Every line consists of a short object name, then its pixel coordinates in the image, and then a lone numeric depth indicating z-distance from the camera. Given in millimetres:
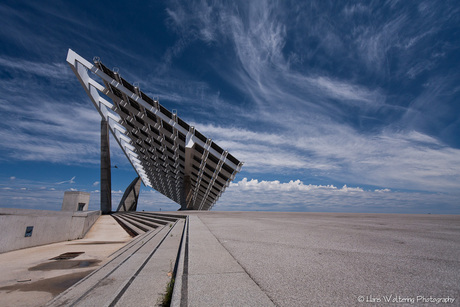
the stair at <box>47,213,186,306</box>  2469
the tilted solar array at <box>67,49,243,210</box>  21609
